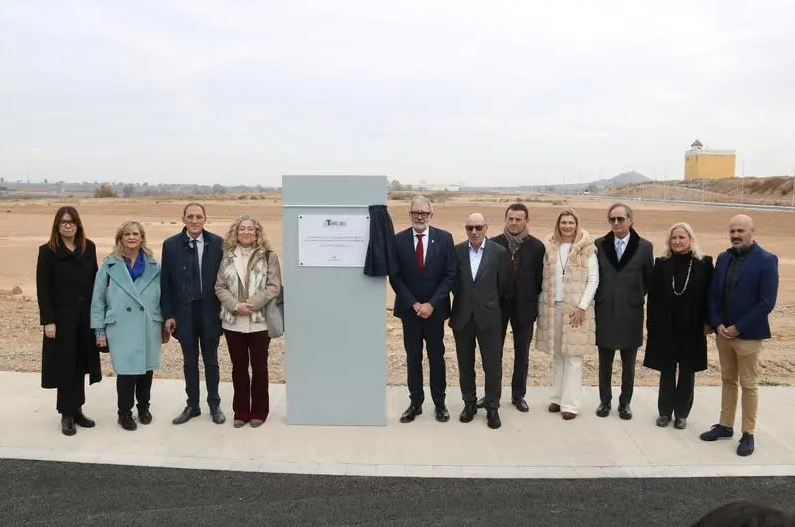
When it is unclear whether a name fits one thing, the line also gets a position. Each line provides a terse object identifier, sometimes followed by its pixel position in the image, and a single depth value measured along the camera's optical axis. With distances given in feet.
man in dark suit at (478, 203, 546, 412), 19.12
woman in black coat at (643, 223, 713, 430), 17.65
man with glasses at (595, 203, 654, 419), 18.42
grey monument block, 18.16
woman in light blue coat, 17.61
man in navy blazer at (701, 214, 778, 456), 16.22
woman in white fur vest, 18.51
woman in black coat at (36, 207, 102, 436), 17.25
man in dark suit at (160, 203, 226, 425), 17.85
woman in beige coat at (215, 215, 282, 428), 17.87
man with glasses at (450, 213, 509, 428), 18.25
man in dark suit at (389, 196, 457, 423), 18.06
